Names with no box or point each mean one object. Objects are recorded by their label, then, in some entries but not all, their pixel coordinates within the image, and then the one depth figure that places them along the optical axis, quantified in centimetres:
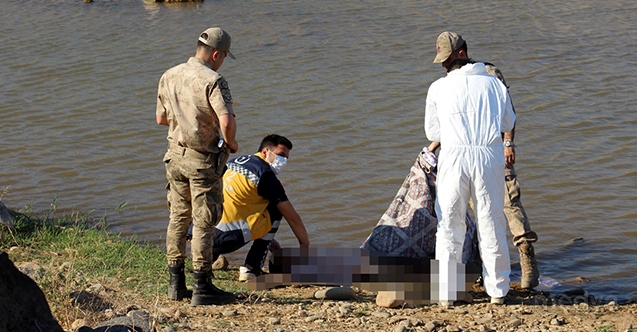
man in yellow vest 1177
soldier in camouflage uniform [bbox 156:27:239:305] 988
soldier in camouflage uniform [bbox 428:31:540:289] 1110
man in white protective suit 1015
